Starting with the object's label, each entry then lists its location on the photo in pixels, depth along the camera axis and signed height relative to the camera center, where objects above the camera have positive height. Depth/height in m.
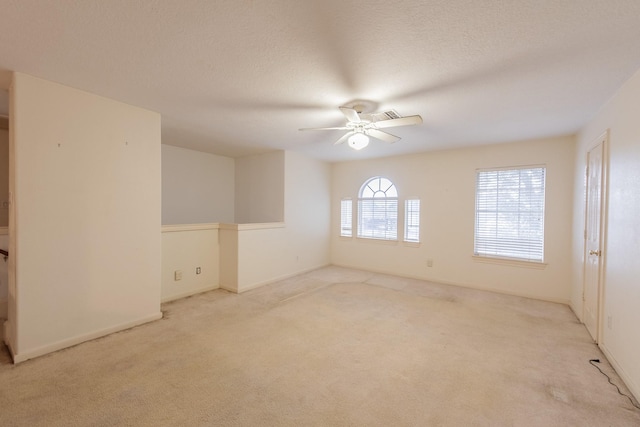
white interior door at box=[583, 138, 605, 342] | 2.69 -0.31
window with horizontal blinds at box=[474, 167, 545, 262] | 4.14 -0.05
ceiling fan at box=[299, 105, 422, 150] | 2.61 +0.87
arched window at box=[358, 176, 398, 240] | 5.53 -0.03
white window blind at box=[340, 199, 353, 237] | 6.09 -0.20
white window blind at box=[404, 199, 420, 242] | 5.21 -0.22
